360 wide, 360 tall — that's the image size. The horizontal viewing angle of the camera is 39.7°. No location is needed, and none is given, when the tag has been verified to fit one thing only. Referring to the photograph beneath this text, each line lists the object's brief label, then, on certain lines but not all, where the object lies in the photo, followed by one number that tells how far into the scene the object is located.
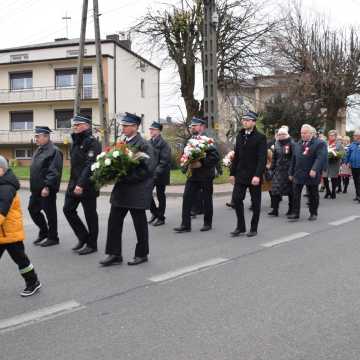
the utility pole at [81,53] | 21.40
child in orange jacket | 4.66
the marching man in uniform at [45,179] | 7.17
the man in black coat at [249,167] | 7.86
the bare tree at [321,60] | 30.75
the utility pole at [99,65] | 21.61
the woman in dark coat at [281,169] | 10.10
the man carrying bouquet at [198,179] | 8.40
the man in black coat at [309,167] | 9.51
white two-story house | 39.09
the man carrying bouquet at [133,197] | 6.11
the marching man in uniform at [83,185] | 6.65
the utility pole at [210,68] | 17.67
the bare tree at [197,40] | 27.20
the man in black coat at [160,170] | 9.22
